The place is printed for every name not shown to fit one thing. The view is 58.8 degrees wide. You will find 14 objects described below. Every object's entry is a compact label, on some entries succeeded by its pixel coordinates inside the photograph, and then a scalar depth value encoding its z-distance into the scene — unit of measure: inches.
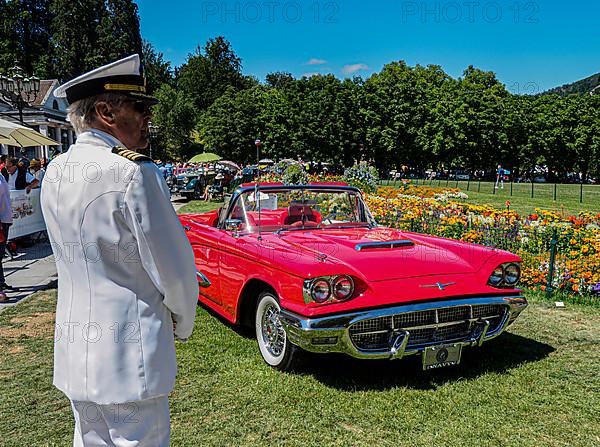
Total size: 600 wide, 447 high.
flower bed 294.0
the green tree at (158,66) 3757.4
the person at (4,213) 307.5
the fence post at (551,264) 284.7
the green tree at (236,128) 2316.7
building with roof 1738.4
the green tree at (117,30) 2815.0
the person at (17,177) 422.0
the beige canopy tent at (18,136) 506.0
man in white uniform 69.5
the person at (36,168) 501.4
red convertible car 165.5
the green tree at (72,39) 2780.5
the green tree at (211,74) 3627.0
